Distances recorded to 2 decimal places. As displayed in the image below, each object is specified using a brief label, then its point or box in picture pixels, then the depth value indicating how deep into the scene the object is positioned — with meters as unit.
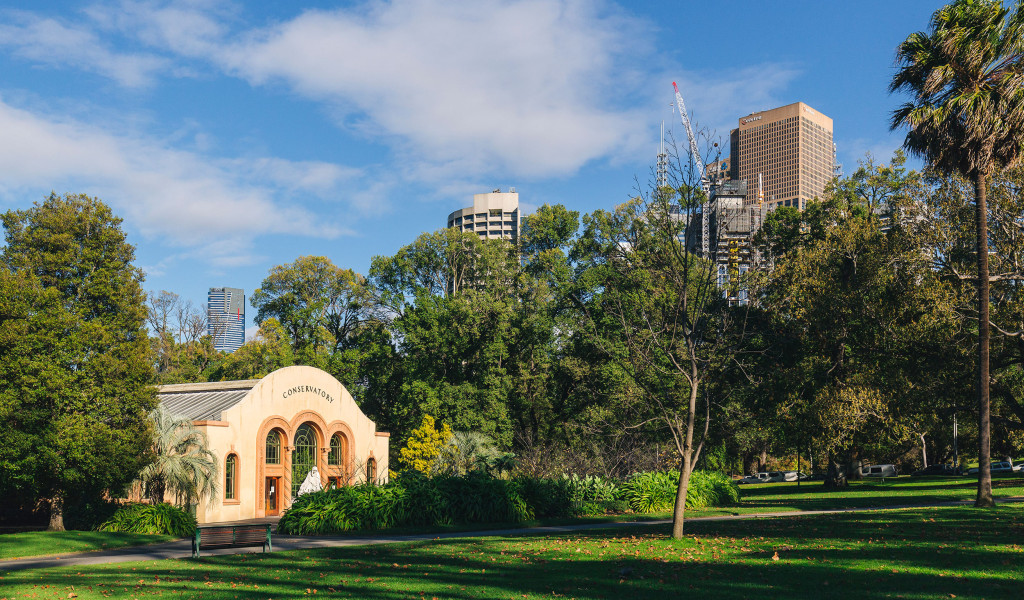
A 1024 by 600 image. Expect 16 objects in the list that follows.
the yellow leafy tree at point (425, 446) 42.09
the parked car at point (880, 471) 63.06
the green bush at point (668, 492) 27.59
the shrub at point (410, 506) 22.88
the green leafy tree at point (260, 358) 53.22
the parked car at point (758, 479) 64.44
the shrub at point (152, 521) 24.03
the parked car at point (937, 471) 56.91
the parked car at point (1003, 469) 56.17
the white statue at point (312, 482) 31.54
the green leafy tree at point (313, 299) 58.22
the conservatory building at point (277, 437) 33.03
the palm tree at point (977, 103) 22.20
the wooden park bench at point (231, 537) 16.88
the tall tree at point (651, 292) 16.23
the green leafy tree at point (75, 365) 23.11
